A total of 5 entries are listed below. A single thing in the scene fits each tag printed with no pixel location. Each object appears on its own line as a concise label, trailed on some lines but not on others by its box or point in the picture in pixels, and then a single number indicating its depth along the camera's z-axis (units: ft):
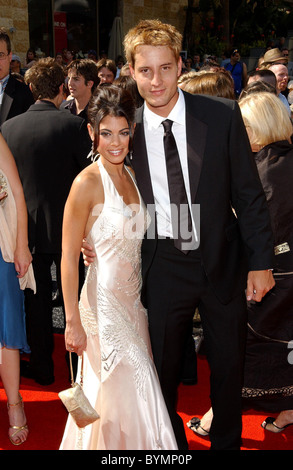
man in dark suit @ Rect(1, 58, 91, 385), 11.50
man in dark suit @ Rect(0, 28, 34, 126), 14.73
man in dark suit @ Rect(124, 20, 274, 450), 7.59
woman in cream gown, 7.77
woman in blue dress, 9.32
